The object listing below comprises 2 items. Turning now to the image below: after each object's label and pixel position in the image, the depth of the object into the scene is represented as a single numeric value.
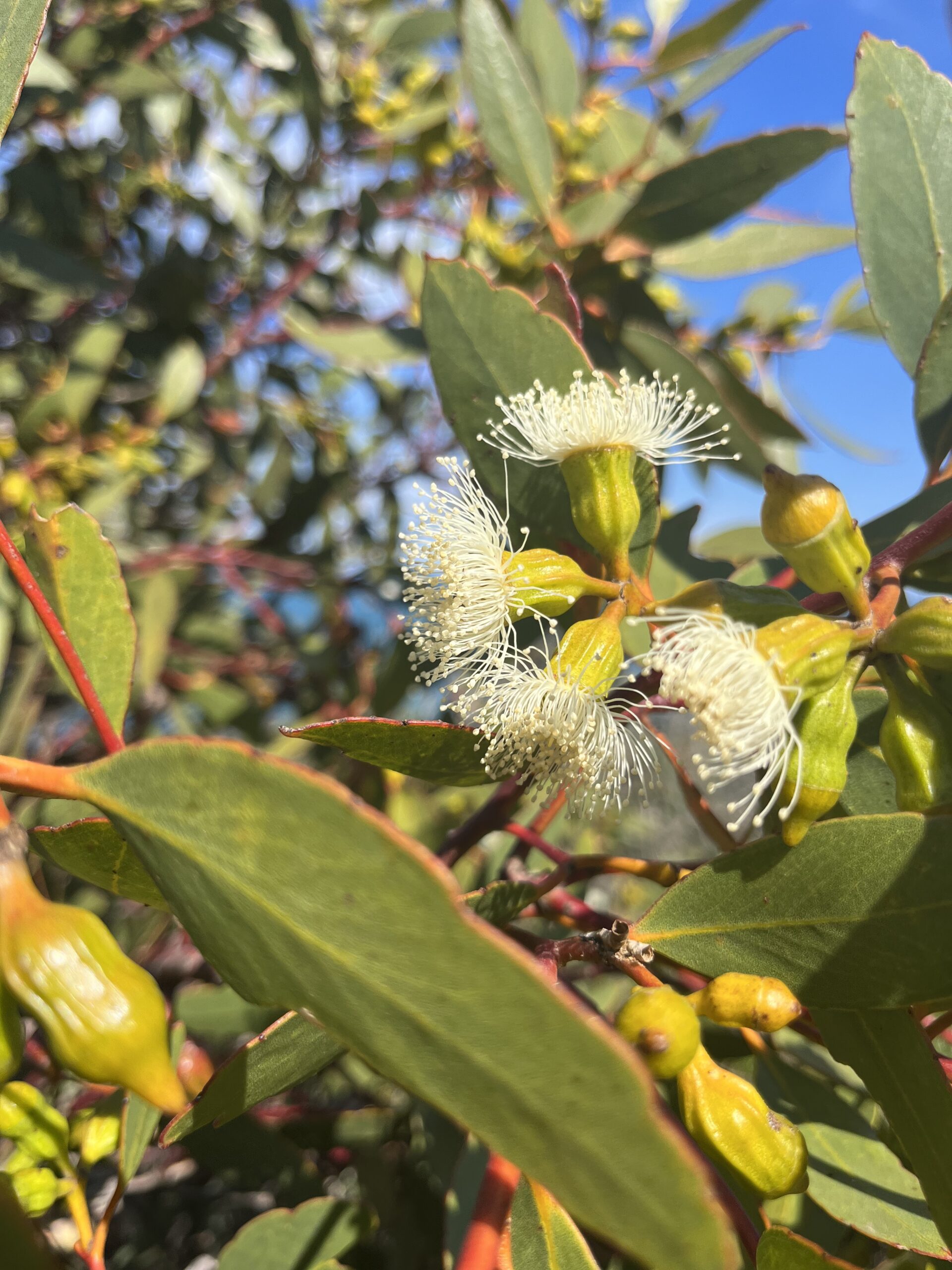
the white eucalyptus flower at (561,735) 0.11
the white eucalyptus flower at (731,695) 0.10
